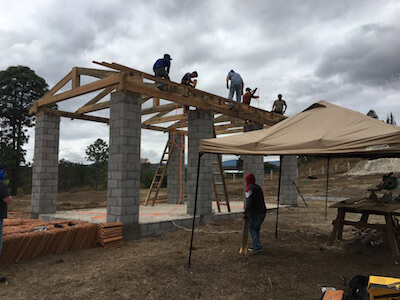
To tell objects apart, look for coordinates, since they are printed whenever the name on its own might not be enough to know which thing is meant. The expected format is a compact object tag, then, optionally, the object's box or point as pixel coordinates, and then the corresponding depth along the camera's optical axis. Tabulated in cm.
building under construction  779
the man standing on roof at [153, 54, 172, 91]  882
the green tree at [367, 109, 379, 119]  4406
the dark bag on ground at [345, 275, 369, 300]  372
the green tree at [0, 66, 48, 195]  2178
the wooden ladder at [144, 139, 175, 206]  1315
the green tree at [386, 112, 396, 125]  4621
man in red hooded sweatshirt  618
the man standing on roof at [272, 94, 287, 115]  1425
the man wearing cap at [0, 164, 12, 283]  484
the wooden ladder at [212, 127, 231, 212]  1113
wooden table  616
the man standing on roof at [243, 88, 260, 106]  1298
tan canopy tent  451
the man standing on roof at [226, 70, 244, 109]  1167
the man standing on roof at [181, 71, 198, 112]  1053
